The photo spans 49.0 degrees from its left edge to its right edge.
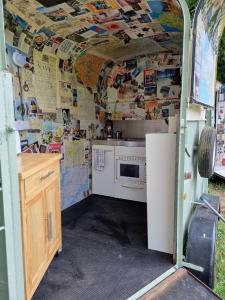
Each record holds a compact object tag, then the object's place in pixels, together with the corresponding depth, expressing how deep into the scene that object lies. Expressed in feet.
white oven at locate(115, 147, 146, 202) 11.47
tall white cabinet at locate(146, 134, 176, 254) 7.22
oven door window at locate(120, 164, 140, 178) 11.64
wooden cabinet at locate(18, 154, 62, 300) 4.95
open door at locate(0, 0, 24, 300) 4.01
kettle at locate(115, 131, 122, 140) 13.88
